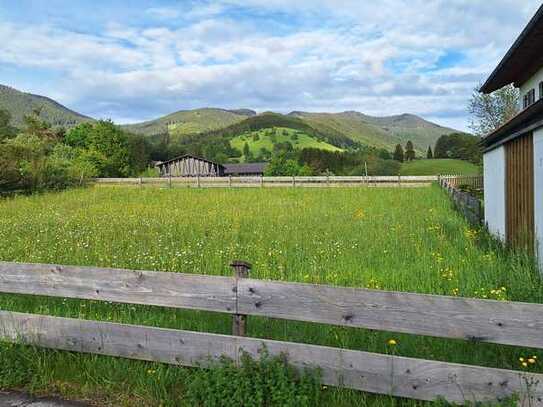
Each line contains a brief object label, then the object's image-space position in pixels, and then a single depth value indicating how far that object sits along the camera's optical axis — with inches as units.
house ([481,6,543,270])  273.2
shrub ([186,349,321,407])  132.9
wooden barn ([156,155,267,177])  3545.8
